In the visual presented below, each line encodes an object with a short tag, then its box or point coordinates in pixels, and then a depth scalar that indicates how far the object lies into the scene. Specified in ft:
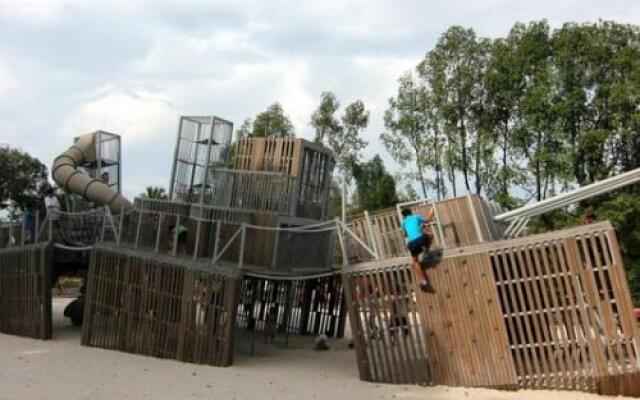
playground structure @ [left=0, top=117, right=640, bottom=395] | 34.53
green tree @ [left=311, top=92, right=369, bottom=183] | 114.52
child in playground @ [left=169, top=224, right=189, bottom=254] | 49.42
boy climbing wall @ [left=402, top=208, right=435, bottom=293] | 38.40
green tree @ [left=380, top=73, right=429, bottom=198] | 100.58
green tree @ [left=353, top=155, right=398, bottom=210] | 121.39
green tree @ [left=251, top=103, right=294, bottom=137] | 113.91
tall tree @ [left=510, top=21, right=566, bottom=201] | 85.71
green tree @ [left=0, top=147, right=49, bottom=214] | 140.46
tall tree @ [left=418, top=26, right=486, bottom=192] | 96.84
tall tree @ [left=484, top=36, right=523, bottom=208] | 90.17
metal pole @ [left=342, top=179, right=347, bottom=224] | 46.75
